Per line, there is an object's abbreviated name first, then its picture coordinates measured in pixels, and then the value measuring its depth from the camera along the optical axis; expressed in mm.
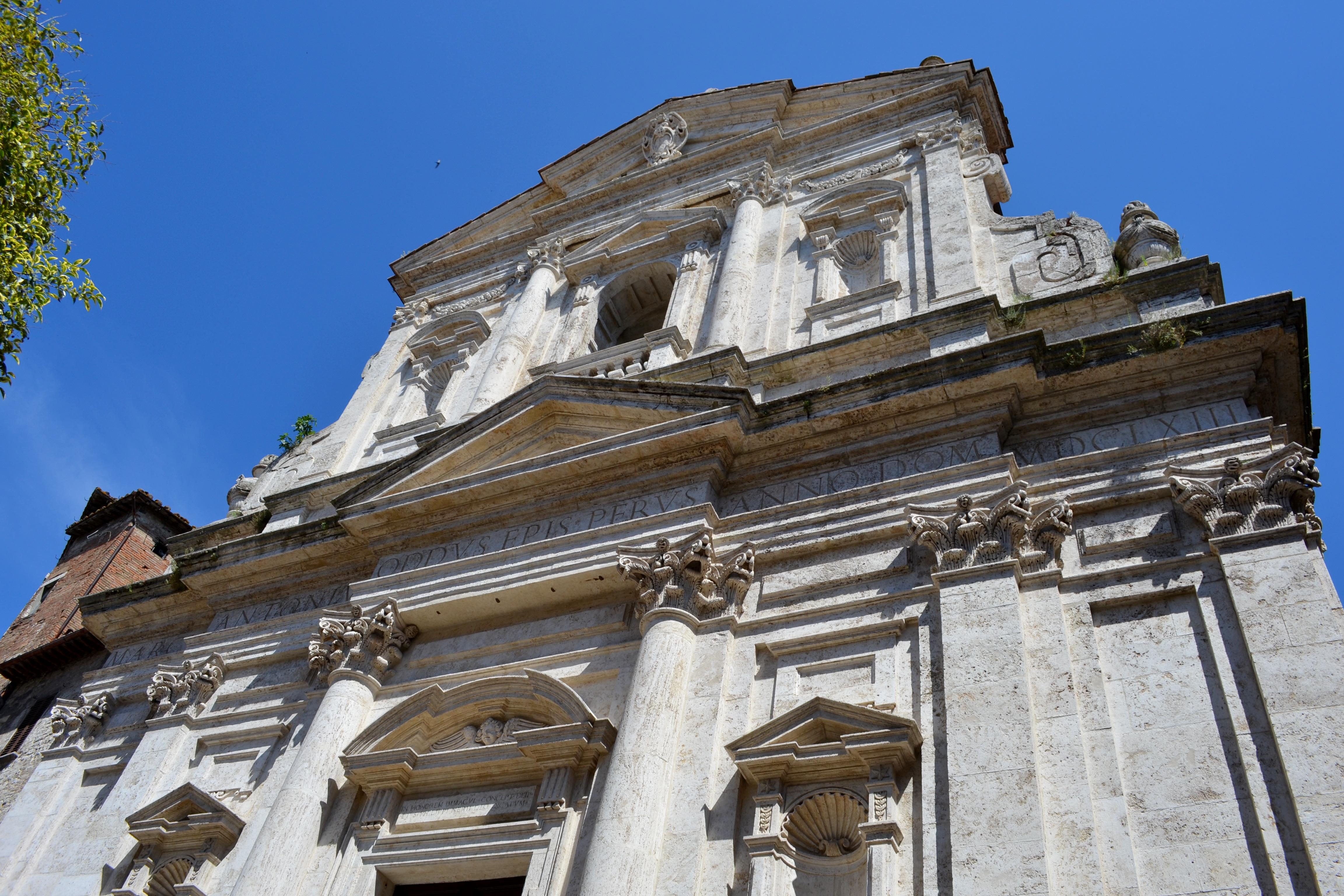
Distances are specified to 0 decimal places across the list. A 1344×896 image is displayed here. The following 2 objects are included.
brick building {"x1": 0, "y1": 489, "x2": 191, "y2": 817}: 16828
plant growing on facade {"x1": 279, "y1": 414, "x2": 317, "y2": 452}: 24359
